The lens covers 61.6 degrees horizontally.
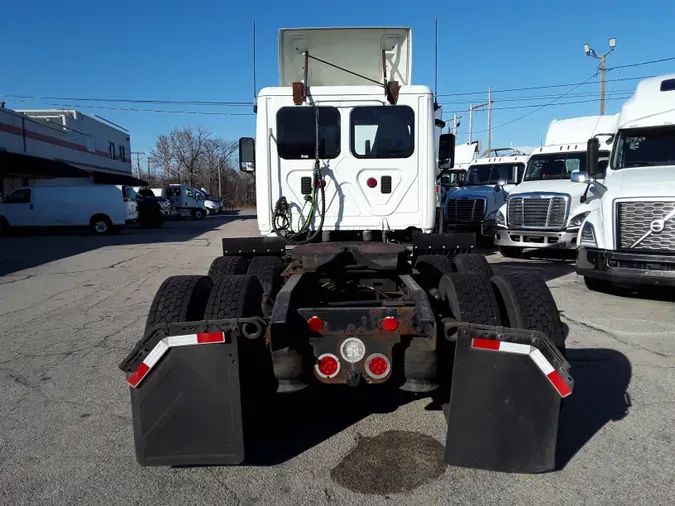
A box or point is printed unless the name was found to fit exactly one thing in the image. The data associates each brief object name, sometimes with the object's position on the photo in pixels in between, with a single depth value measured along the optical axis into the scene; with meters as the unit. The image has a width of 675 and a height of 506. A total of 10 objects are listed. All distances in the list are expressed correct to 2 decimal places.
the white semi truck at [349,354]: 3.16
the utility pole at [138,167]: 89.88
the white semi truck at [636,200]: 7.95
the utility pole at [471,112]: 53.45
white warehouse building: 27.09
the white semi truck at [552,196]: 12.76
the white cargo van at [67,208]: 23.44
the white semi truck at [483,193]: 16.44
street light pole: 32.21
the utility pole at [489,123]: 50.78
